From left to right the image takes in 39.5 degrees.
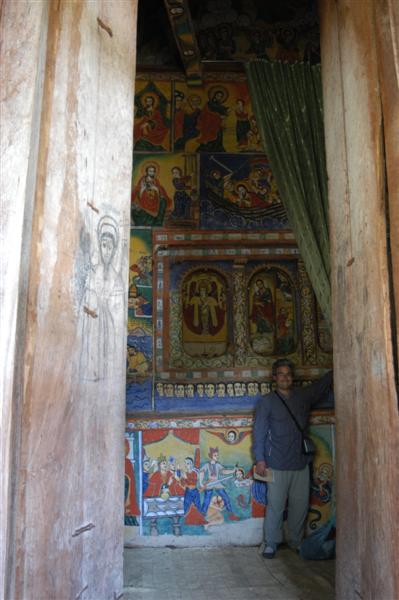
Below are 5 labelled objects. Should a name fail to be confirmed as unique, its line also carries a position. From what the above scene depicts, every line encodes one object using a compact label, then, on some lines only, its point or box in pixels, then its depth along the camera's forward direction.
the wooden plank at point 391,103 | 2.01
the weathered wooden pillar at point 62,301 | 1.76
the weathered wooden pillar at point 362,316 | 1.96
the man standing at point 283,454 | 5.39
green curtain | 3.77
